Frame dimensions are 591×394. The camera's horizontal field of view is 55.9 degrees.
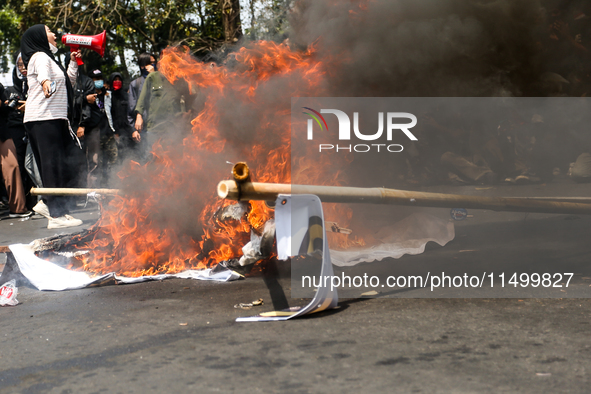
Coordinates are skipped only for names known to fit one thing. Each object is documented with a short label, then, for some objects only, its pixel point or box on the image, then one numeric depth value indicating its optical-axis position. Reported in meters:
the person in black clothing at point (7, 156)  9.02
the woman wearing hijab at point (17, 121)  8.91
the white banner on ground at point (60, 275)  4.64
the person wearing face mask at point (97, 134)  9.52
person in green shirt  7.47
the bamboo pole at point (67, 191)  5.41
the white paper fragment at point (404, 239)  4.94
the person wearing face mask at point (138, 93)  8.20
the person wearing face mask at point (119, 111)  10.57
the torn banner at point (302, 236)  3.44
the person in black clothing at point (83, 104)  9.20
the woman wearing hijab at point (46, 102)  7.21
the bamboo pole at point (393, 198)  3.26
